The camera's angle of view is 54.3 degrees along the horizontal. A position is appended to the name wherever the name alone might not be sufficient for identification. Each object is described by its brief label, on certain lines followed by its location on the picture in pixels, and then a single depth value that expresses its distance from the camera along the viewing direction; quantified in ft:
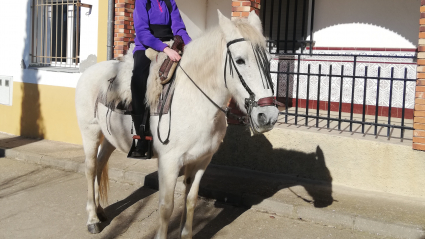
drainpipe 26.76
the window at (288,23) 30.32
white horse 10.03
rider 12.46
